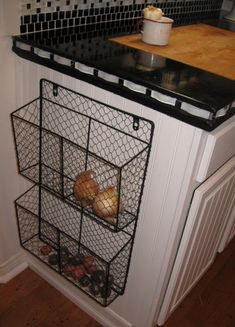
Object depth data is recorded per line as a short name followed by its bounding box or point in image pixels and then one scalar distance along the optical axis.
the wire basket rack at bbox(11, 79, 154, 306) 1.06
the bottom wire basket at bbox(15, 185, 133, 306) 1.27
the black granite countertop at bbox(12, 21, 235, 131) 0.88
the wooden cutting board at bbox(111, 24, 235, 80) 1.16
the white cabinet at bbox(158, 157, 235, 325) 1.10
